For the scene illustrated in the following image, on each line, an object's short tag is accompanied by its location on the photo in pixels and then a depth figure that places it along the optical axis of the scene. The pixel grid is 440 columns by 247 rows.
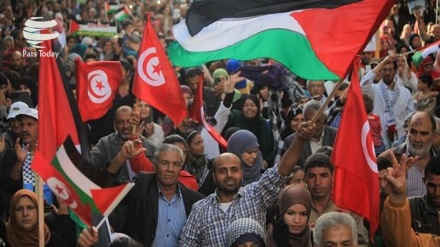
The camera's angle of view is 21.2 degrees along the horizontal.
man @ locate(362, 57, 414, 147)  15.32
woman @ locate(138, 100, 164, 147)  12.54
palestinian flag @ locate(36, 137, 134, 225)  6.86
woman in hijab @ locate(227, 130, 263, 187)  10.87
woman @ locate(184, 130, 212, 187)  11.73
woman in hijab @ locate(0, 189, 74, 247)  8.98
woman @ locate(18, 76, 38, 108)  14.78
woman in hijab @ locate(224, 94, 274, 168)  14.12
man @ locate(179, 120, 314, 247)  8.64
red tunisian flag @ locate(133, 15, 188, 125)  11.59
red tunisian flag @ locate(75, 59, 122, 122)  12.32
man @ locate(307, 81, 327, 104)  15.10
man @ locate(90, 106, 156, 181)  10.52
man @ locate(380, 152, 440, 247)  7.43
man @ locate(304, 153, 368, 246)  8.79
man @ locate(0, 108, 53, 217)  10.38
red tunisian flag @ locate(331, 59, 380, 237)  8.05
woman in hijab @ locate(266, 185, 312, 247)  8.04
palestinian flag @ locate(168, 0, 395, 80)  8.51
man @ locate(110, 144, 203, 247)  9.16
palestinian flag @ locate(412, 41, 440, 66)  12.74
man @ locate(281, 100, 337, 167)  11.16
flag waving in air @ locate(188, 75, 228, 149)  12.53
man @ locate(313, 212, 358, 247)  7.36
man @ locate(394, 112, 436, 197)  9.38
